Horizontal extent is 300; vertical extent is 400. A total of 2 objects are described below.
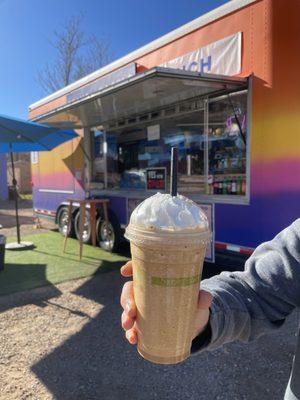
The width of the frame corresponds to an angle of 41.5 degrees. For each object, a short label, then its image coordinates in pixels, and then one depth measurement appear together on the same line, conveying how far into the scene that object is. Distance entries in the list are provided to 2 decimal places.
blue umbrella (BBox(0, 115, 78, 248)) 6.33
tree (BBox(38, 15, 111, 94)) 21.07
